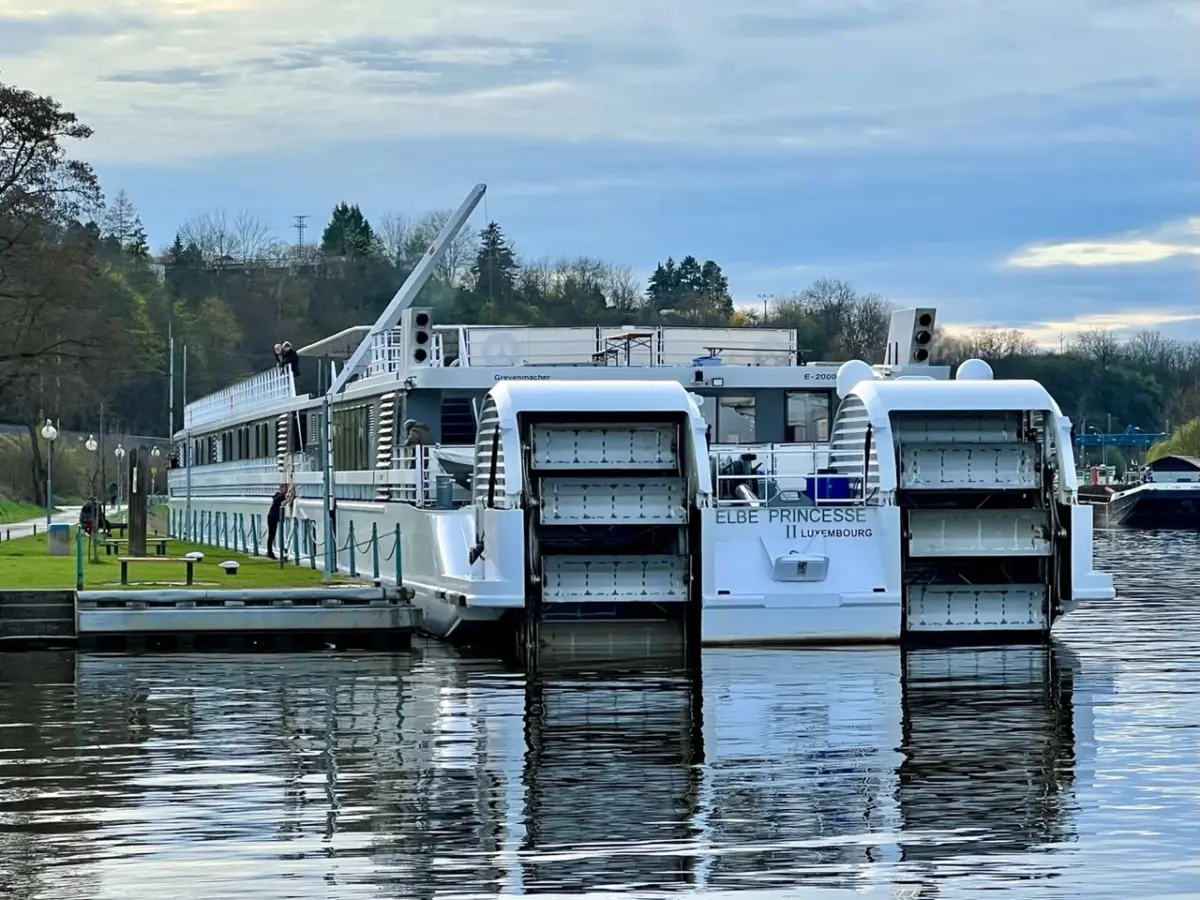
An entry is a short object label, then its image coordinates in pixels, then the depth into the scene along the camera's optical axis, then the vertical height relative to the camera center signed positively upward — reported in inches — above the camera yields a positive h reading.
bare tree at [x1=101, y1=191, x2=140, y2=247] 6870.1 +891.1
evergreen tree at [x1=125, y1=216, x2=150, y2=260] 6515.8 +817.1
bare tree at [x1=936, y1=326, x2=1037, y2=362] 5381.4 +340.4
